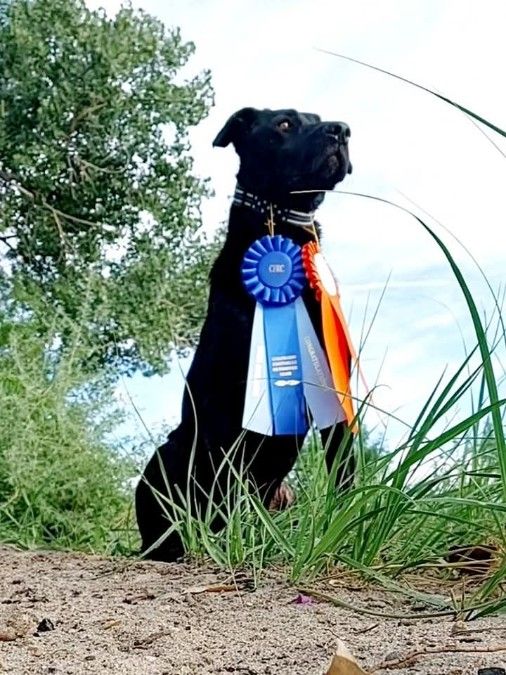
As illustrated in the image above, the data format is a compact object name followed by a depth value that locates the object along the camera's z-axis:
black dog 2.67
